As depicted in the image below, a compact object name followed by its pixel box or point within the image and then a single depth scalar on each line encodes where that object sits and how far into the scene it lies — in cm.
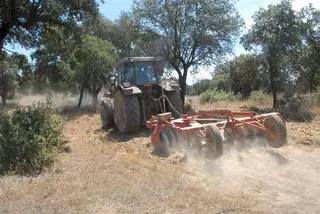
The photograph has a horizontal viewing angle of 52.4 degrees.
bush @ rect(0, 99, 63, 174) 582
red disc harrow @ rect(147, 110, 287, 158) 642
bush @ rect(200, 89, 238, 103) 2498
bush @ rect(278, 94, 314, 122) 1196
